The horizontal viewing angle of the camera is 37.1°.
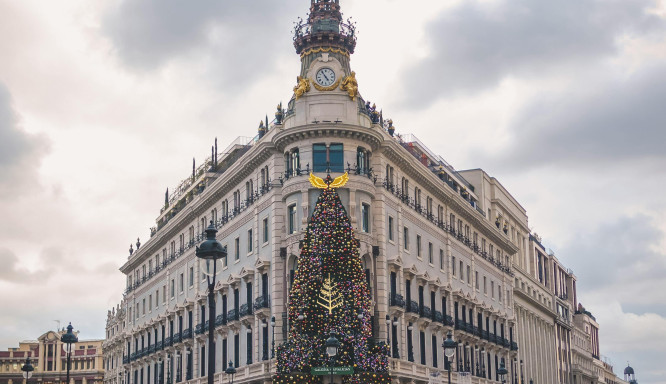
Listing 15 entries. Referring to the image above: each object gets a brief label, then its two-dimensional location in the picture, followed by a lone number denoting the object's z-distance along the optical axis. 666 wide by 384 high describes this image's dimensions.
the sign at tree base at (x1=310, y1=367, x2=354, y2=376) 56.25
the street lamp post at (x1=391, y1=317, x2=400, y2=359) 62.84
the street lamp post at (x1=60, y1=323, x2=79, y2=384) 47.88
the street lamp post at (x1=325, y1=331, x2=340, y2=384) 44.53
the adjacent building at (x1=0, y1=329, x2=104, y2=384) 197.00
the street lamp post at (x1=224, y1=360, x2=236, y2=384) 62.69
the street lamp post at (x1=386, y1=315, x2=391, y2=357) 60.95
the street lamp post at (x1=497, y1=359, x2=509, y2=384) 65.00
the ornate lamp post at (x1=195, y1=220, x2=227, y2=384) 29.86
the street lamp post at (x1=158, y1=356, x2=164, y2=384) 87.03
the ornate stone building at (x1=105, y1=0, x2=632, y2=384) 61.75
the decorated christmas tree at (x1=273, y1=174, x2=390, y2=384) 56.78
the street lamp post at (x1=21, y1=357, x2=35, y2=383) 53.34
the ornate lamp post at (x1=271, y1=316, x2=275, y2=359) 60.38
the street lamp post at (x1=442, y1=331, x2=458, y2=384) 49.81
